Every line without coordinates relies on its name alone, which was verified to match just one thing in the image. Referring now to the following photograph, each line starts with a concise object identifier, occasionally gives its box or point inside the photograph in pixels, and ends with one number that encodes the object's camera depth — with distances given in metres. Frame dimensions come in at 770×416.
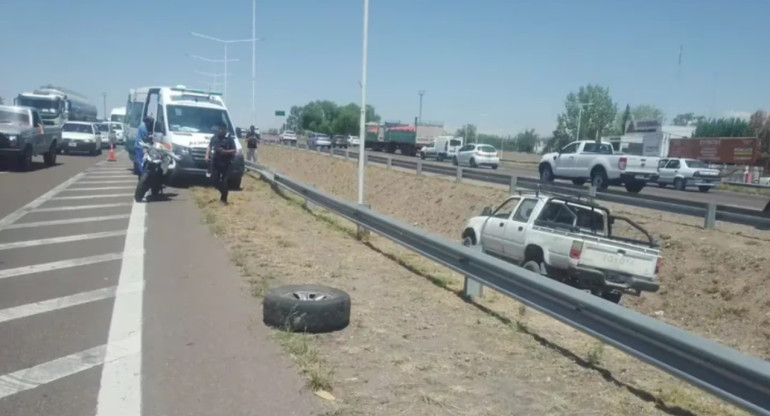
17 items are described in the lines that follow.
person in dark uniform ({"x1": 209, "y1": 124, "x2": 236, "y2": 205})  14.87
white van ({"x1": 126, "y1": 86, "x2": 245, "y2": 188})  18.53
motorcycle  14.63
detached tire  5.68
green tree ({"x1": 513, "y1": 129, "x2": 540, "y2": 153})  116.29
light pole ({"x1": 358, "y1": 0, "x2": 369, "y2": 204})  13.18
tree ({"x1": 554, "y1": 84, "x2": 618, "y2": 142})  107.81
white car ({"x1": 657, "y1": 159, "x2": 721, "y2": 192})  34.34
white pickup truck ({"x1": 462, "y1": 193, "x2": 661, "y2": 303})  10.28
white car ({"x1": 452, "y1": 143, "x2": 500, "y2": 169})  43.19
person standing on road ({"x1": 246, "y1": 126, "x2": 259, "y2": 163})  29.43
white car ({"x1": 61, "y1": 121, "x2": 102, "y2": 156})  35.66
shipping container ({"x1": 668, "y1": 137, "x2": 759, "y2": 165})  55.12
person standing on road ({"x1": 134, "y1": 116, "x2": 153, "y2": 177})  17.23
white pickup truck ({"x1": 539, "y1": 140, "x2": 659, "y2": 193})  25.34
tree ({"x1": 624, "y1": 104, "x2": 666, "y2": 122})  123.12
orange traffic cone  32.81
